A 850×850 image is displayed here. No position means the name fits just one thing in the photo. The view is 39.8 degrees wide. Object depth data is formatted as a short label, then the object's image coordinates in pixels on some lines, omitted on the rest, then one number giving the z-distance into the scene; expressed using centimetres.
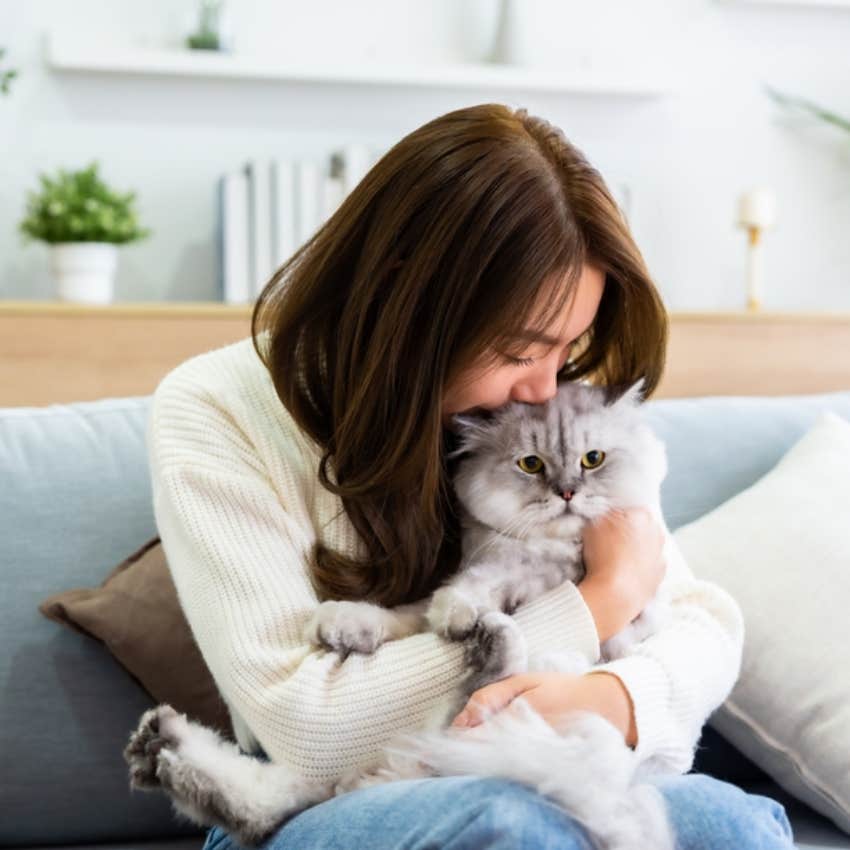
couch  155
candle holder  300
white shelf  276
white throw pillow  154
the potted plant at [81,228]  263
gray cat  103
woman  119
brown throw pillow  152
